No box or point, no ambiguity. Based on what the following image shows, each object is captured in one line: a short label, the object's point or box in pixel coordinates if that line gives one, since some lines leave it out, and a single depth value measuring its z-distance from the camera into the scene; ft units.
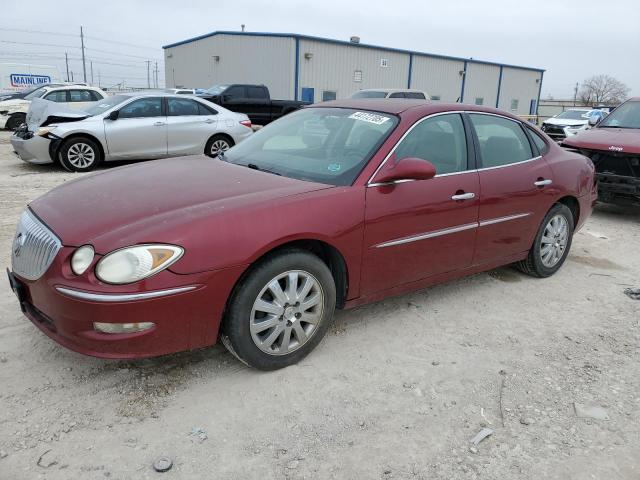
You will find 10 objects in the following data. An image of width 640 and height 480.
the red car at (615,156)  22.97
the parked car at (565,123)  63.98
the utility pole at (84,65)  222.22
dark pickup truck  56.18
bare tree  225.56
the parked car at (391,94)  49.67
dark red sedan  8.52
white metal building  90.07
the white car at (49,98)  49.98
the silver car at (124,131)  30.76
